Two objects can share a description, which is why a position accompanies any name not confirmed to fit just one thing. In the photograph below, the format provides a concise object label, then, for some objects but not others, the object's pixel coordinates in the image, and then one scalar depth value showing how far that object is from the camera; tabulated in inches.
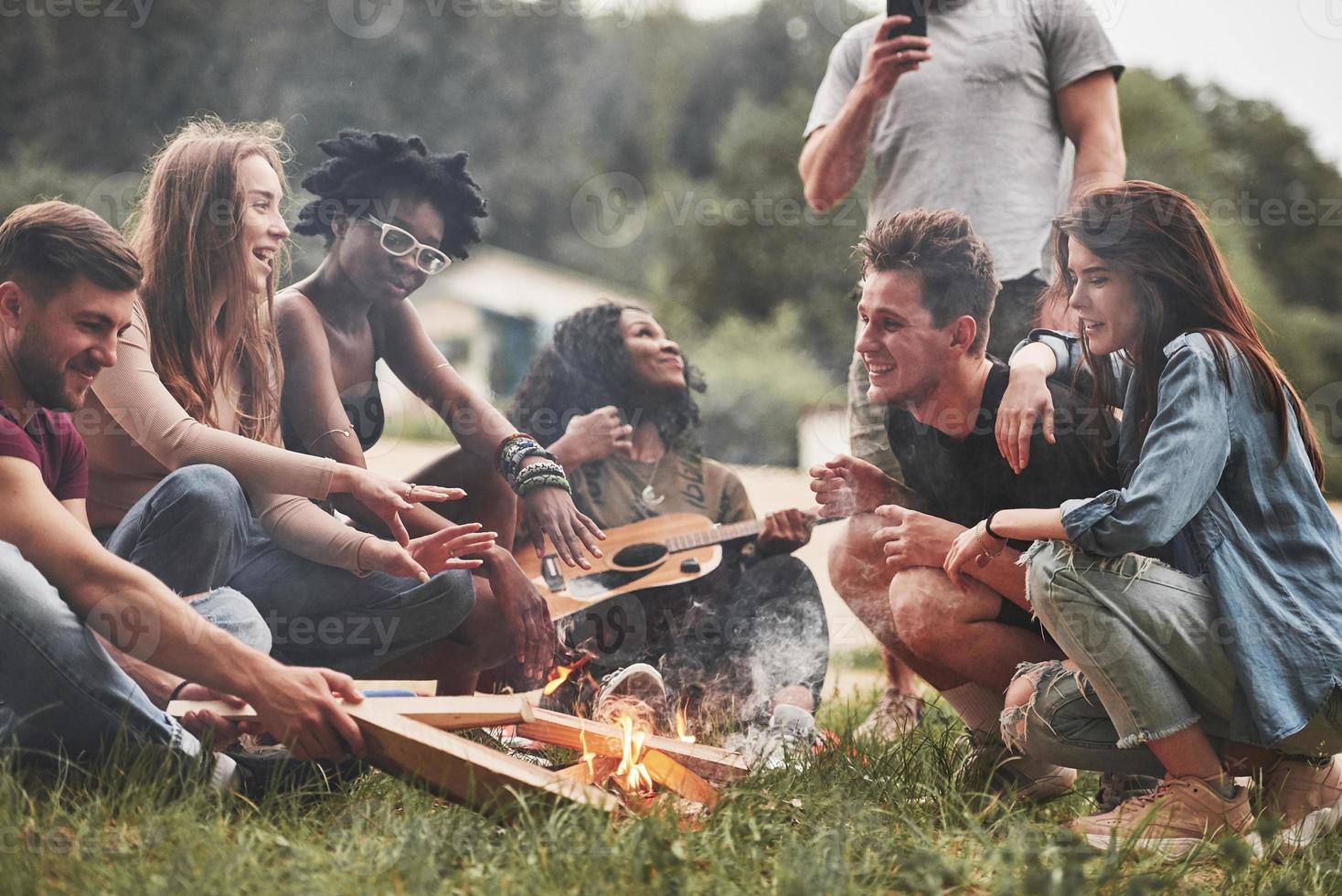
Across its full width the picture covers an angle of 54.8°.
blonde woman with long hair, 134.0
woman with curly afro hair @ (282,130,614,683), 148.8
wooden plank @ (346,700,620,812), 120.0
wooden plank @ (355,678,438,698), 148.3
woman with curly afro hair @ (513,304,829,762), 167.6
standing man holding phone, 162.2
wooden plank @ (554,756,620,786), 133.3
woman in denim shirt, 124.4
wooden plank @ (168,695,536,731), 126.6
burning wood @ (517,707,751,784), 139.9
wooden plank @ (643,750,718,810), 132.8
